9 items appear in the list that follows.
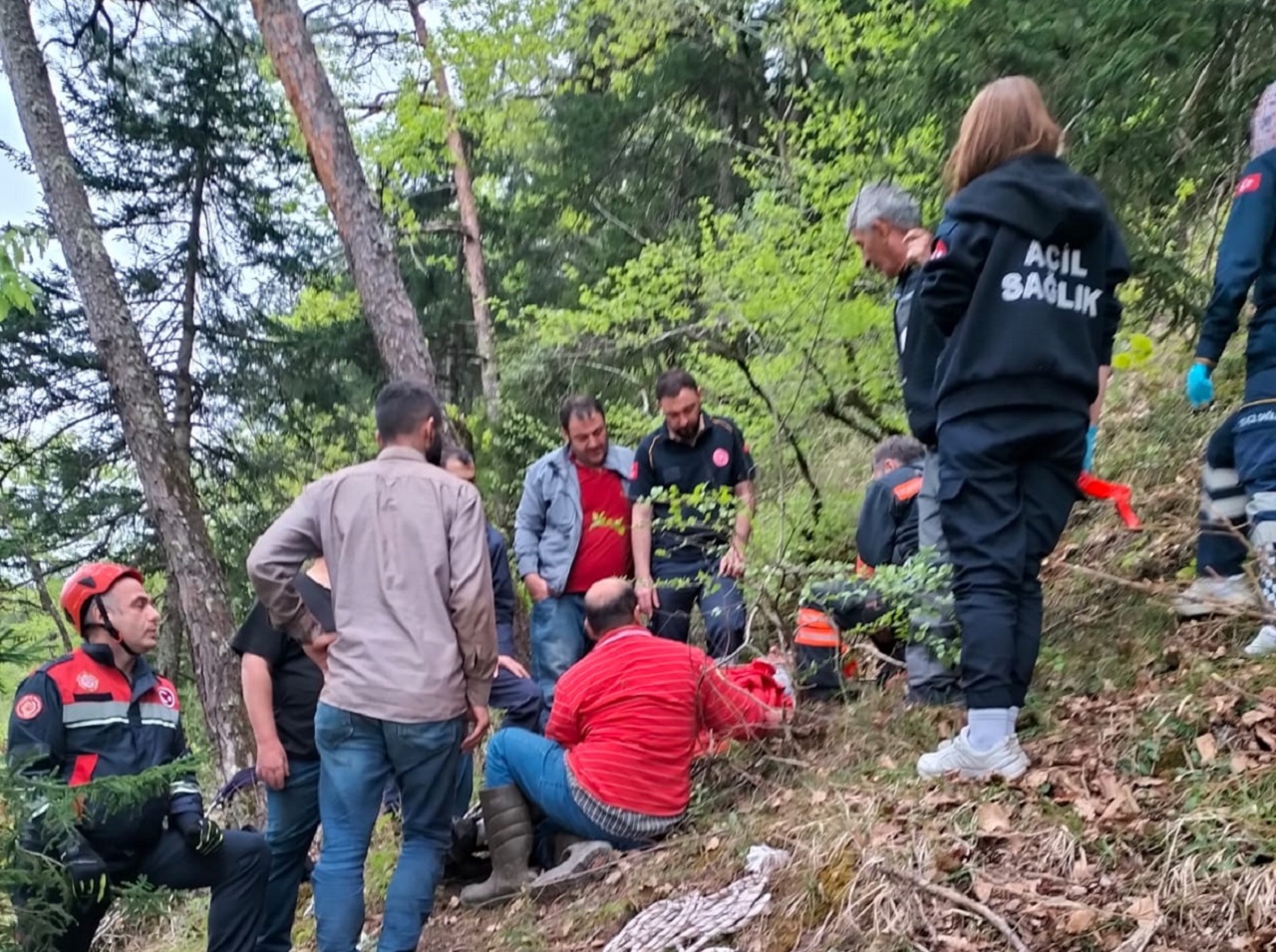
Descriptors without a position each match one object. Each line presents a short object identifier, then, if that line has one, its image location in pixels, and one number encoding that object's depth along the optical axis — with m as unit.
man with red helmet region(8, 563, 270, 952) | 3.38
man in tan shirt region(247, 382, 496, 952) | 3.59
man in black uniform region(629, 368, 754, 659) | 5.41
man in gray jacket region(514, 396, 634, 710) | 5.69
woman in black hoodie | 3.06
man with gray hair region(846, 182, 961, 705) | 3.54
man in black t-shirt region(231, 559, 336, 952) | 3.94
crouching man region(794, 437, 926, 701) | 4.80
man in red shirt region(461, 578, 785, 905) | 4.23
